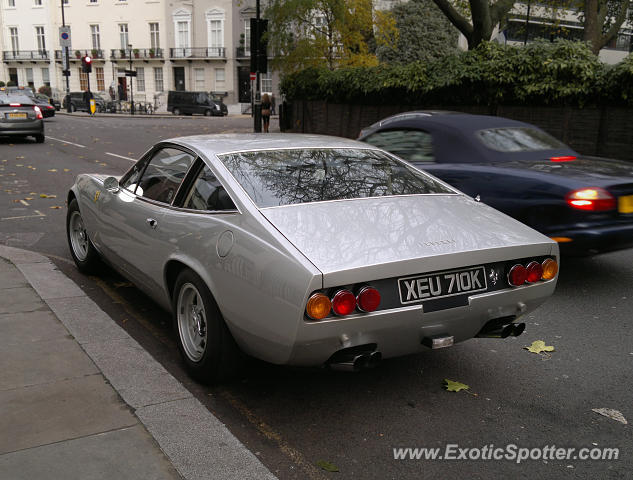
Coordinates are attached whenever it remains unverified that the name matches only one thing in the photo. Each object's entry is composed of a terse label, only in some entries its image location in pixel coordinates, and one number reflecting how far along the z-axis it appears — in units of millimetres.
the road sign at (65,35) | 42000
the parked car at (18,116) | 19188
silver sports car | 3021
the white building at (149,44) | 60656
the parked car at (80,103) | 51331
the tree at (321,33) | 22970
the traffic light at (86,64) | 38438
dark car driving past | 5355
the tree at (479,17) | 18234
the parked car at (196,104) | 50844
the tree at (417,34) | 29672
